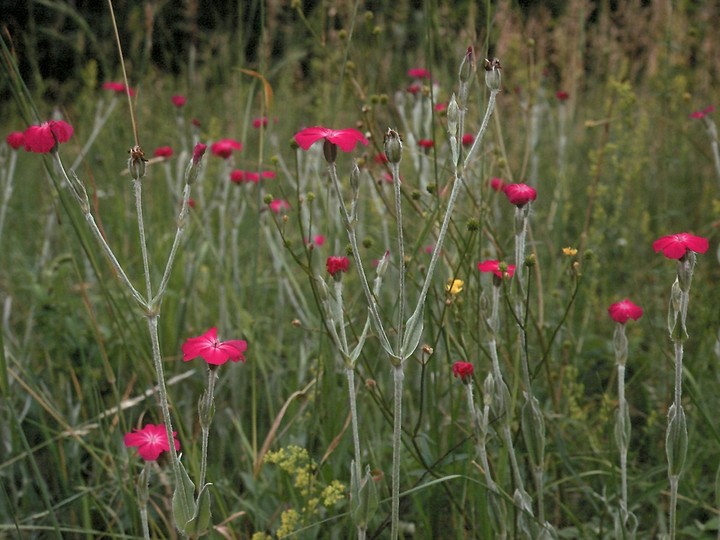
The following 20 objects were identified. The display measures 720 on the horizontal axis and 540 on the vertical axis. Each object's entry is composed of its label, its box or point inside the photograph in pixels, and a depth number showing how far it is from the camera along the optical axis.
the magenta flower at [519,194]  0.99
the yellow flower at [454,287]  1.01
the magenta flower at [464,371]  0.98
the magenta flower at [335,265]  0.98
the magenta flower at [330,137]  0.91
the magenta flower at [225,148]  1.32
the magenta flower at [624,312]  1.01
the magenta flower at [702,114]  1.25
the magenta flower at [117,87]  1.48
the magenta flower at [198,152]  0.92
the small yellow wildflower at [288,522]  1.04
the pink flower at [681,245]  0.95
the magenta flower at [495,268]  1.01
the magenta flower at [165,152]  1.43
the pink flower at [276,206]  1.48
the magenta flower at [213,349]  0.92
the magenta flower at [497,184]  1.27
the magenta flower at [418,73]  1.44
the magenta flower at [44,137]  0.94
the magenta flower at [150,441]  0.98
